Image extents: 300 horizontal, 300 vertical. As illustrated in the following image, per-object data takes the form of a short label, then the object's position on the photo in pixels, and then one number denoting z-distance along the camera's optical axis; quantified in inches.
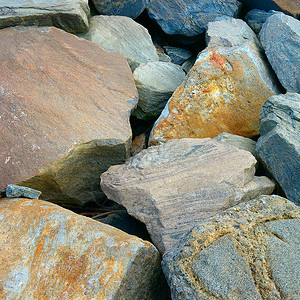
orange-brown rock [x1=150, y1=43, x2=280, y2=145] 101.1
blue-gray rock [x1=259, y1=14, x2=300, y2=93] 103.3
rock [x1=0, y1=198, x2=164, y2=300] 53.1
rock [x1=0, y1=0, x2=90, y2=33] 106.7
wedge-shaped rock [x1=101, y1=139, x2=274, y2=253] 71.9
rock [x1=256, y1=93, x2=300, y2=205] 77.7
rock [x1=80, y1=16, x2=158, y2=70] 121.1
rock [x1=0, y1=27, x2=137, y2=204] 77.5
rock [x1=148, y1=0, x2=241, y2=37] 141.2
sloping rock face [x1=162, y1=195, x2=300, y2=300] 46.6
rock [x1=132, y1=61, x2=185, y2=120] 113.8
